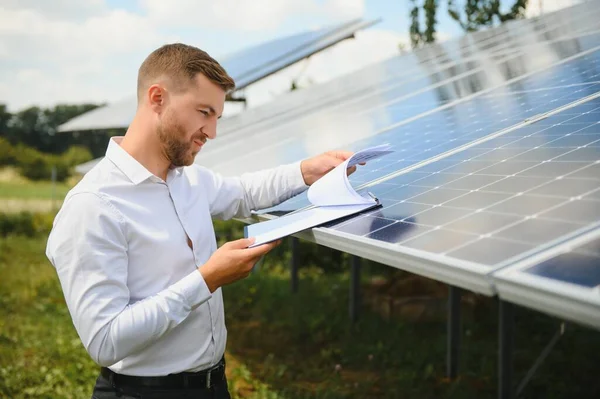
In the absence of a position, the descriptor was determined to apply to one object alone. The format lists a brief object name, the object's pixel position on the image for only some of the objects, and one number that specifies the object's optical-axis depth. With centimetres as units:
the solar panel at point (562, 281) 143
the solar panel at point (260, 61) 1059
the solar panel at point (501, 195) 191
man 234
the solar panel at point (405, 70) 734
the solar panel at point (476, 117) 353
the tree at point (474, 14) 1708
